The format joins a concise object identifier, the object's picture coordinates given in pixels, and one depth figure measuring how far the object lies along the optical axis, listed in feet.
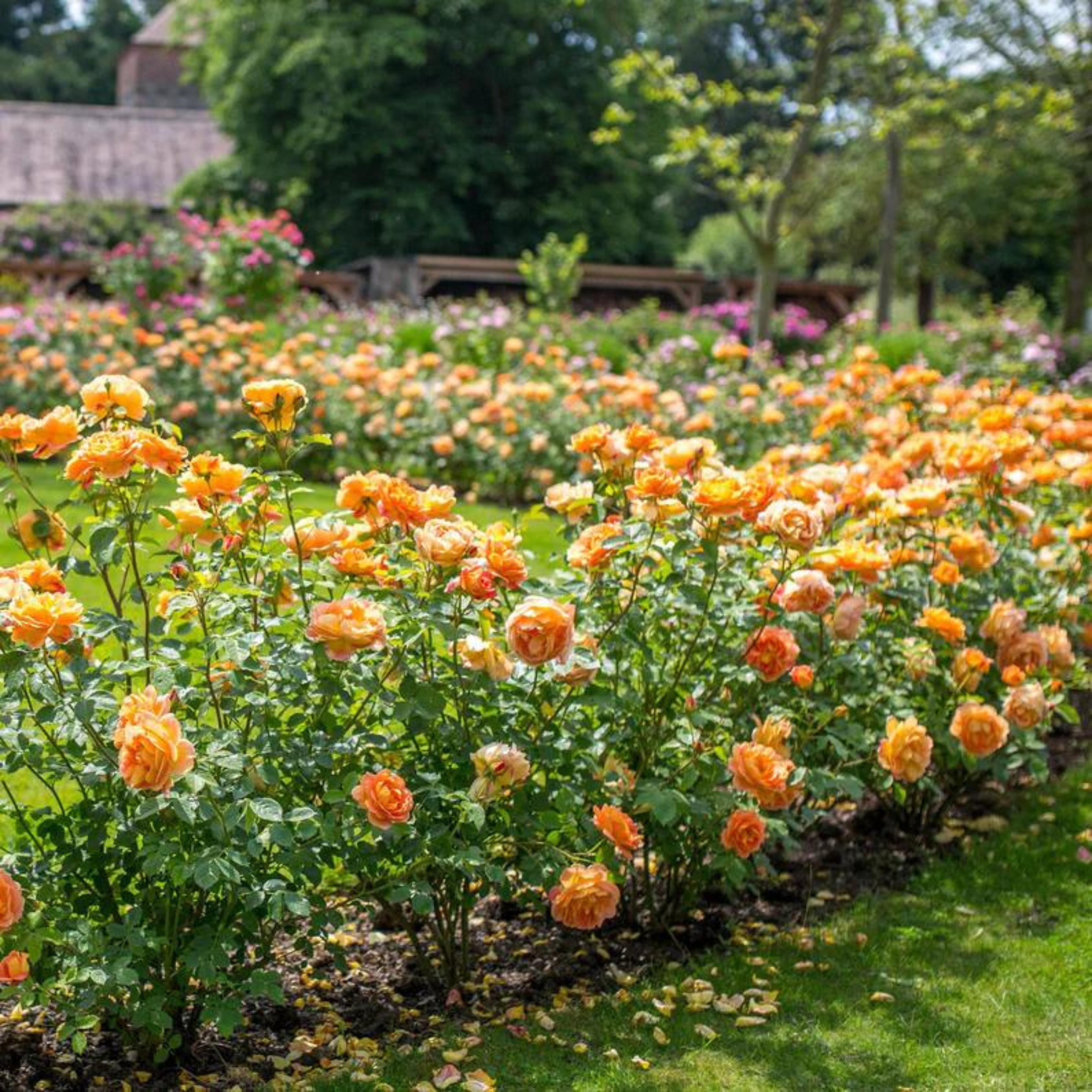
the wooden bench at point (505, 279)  71.41
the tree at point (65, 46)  149.89
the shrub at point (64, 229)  78.02
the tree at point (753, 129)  40.88
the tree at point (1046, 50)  63.00
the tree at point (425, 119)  82.94
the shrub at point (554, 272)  52.24
